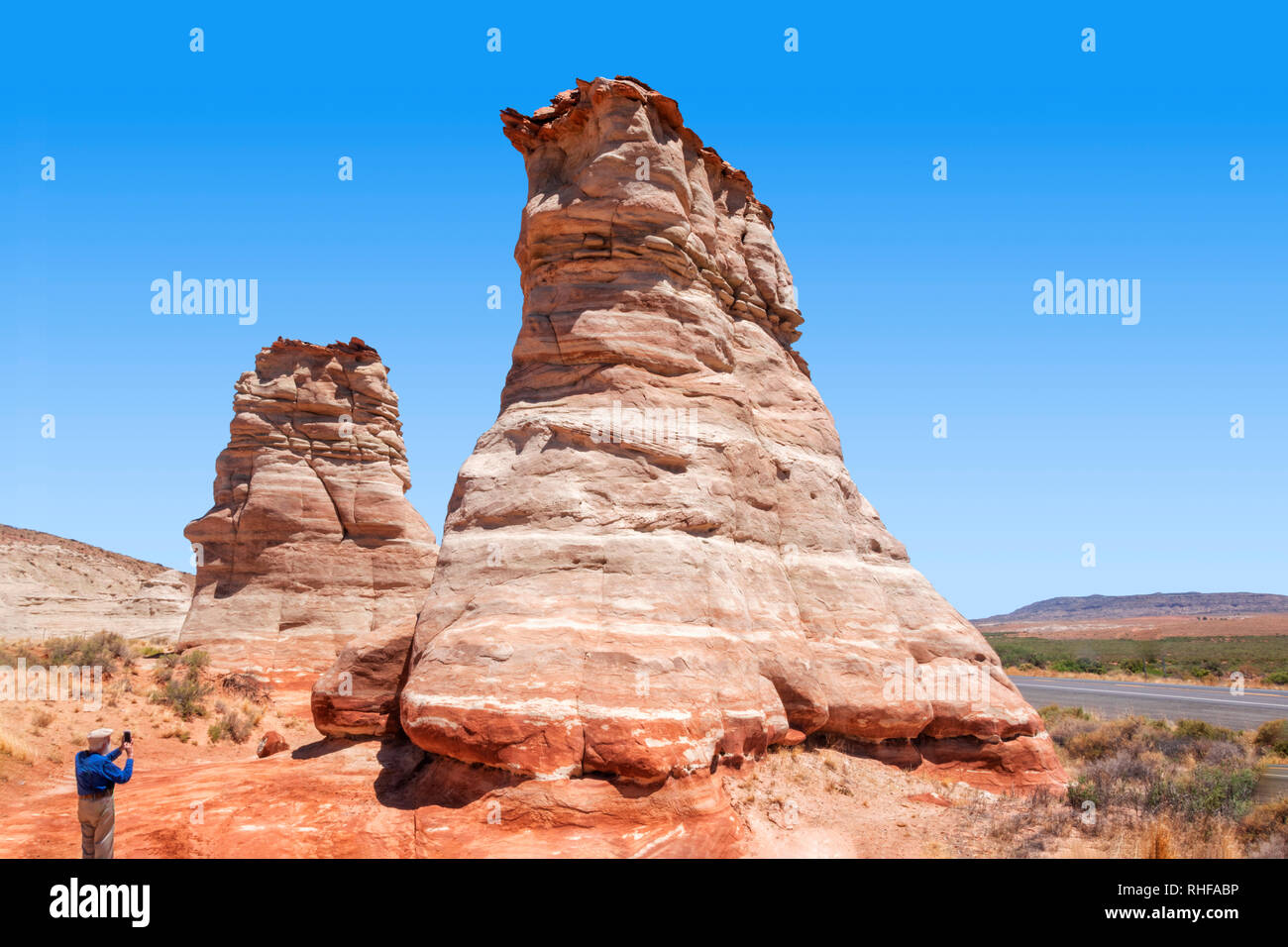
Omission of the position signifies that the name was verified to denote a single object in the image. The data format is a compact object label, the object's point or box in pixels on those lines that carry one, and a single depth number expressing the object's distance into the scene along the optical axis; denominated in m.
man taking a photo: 8.46
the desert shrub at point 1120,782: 11.38
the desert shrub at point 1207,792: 10.89
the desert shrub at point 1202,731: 19.69
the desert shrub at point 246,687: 22.06
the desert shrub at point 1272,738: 19.06
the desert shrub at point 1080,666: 49.40
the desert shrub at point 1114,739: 17.50
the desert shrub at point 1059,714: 22.83
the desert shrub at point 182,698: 20.08
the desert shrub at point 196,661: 22.64
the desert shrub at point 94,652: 24.19
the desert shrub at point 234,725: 18.86
